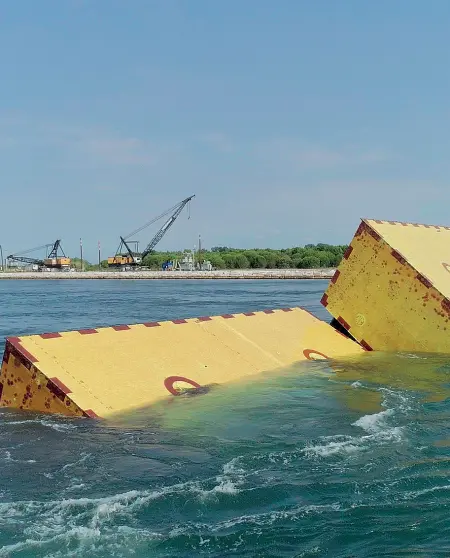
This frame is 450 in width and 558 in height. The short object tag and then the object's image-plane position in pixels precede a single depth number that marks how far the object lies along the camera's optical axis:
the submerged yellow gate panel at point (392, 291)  11.98
